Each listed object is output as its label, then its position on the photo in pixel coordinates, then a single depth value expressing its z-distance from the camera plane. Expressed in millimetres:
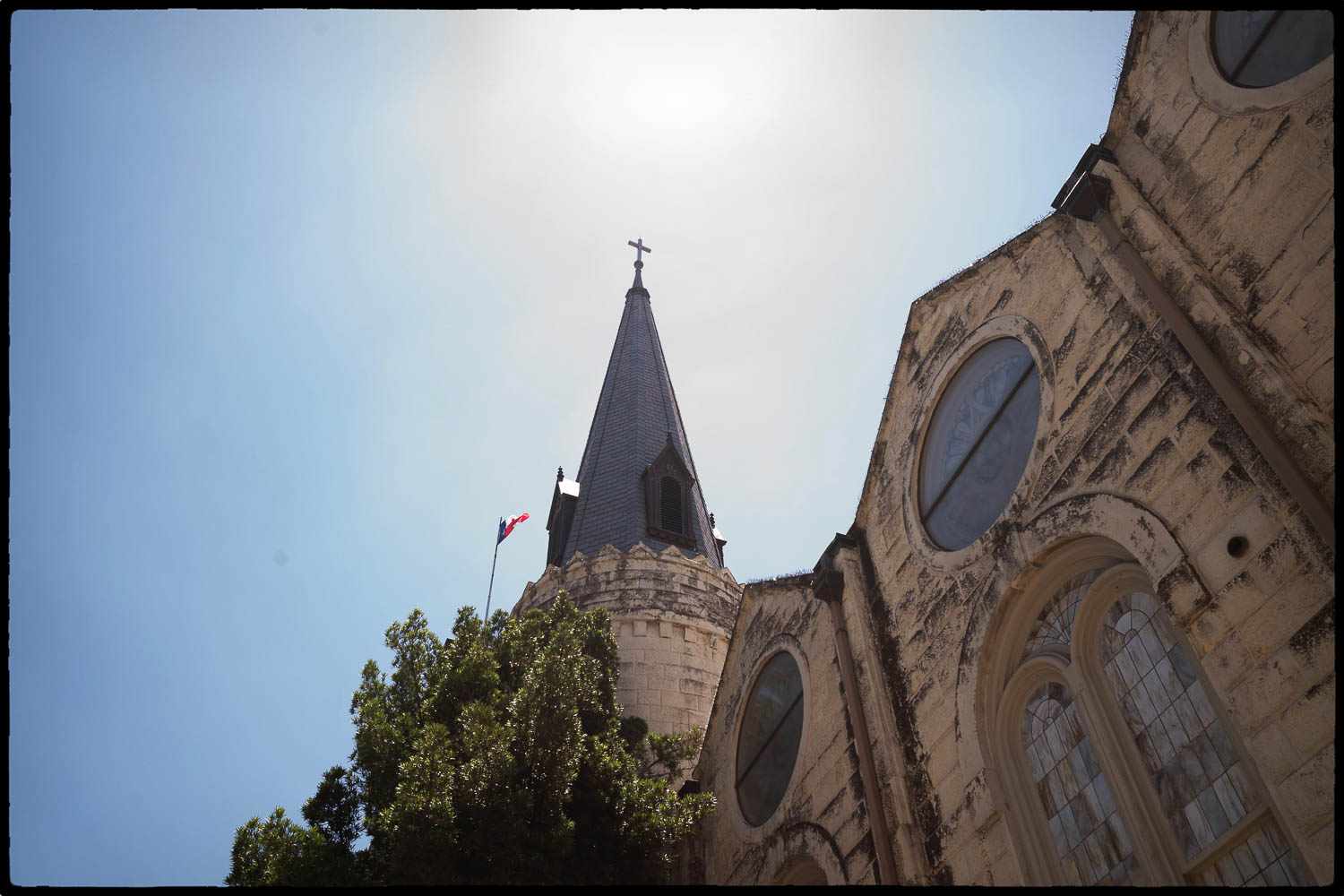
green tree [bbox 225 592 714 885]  8750
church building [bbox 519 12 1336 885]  5000
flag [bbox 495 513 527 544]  24203
